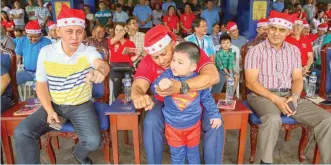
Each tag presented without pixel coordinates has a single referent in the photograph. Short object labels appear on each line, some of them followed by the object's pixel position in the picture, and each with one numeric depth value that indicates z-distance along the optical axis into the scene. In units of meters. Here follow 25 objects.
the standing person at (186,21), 7.39
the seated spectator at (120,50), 3.96
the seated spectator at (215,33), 5.74
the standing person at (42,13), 7.97
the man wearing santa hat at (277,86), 2.33
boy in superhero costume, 1.99
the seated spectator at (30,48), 3.71
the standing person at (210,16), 7.32
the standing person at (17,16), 8.27
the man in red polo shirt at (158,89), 2.02
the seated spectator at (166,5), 8.13
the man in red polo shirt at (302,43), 3.94
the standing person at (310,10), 8.61
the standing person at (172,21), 7.45
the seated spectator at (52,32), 4.60
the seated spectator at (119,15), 7.66
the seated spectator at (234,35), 4.82
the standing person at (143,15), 7.70
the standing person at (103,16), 7.79
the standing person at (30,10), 8.62
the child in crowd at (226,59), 3.97
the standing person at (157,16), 7.85
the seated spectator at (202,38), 3.78
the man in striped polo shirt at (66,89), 2.25
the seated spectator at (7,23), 7.50
